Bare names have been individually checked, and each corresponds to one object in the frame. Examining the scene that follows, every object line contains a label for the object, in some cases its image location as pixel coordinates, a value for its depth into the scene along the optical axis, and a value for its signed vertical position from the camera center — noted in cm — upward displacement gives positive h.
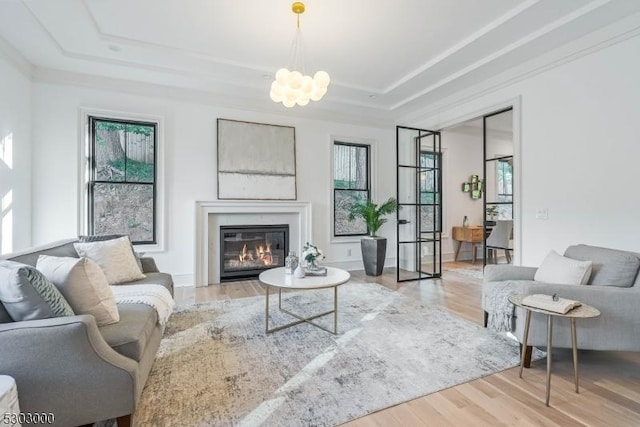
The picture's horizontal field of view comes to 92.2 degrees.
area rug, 178 -113
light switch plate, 356 +0
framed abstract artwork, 475 +82
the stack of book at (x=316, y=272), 301 -59
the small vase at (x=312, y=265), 309 -54
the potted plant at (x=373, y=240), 522 -47
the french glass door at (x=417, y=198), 537 +27
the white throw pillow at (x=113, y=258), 264 -42
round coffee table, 266 -63
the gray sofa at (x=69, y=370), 134 -72
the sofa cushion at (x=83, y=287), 170 -43
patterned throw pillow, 143 -40
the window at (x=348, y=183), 567 +56
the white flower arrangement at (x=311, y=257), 309 -45
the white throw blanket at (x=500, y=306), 240 -76
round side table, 184 -62
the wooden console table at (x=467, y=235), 633 -47
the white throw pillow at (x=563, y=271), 239 -47
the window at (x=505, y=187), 413 +36
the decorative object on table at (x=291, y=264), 309 -52
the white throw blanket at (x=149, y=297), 217 -62
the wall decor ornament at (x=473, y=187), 689 +58
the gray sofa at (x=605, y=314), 205 -68
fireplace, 483 -61
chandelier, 272 +115
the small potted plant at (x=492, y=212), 439 +2
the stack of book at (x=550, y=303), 187 -57
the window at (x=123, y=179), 416 +45
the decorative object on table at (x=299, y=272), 294 -58
